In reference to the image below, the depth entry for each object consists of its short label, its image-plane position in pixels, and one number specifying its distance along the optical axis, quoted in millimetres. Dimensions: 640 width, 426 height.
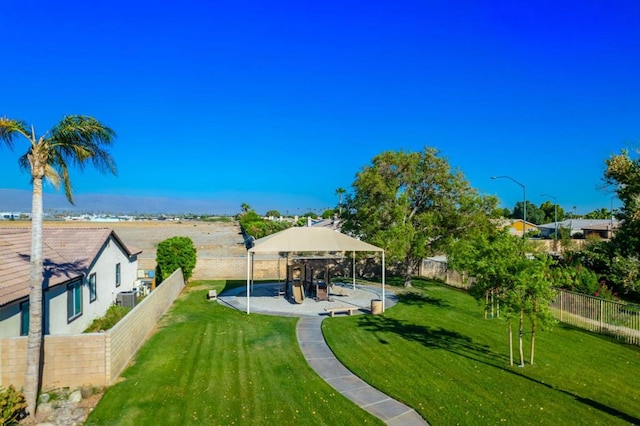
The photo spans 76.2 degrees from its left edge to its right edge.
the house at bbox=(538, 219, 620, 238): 58188
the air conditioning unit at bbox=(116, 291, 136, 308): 18602
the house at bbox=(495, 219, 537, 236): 73075
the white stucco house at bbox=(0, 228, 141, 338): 10844
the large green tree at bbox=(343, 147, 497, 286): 23109
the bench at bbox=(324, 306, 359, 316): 17264
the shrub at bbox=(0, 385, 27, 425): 7652
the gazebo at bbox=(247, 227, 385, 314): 18500
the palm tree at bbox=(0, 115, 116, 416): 8500
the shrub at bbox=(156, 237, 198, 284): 23172
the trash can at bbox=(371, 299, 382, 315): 17547
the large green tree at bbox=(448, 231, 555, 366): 10477
